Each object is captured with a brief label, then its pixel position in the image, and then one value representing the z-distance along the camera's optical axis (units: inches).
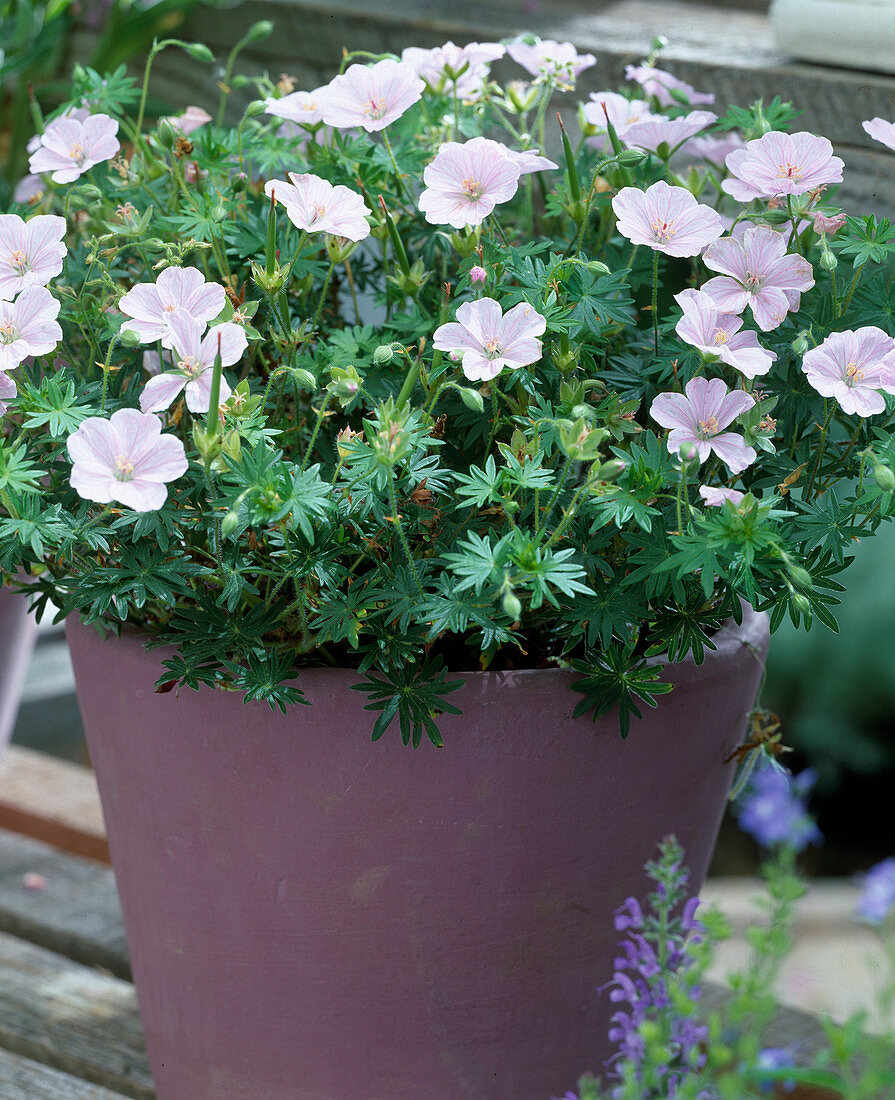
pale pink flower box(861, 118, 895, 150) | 44.8
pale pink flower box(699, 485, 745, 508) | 42.6
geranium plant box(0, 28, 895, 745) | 42.7
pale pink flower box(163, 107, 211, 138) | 48.7
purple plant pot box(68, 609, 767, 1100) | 44.6
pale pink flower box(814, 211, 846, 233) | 45.2
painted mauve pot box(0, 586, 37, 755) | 58.2
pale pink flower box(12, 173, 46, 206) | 51.6
